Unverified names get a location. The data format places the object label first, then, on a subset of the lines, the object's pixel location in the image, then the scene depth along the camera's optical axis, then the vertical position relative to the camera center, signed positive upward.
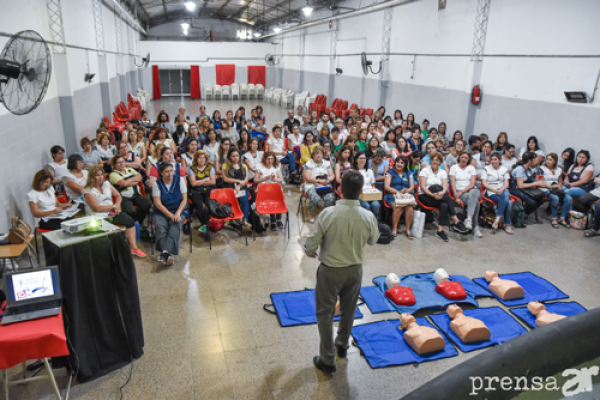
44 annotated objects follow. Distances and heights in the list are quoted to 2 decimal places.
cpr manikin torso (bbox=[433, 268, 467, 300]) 4.40 -2.02
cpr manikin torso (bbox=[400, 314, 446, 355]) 3.54 -2.05
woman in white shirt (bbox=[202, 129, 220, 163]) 7.11 -1.05
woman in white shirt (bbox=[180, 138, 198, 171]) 6.43 -1.07
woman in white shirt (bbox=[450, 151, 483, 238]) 6.37 -1.40
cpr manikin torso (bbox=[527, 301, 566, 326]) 3.98 -2.04
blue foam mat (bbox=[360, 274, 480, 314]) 4.26 -2.11
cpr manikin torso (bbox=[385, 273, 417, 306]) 4.28 -2.05
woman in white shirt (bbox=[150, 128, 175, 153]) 7.44 -0.95
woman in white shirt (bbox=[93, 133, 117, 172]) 7.12 -1.14
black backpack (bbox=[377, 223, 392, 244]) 5.87 -1.96
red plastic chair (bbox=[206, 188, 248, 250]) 5.87 -1.54
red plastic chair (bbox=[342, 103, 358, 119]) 15.86 -0.84
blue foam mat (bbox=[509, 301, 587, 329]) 4.14 -2.12
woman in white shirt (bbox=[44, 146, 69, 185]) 5.75 -1.19
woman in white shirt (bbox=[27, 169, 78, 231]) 4.75 -1.42
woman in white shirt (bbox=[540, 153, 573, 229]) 6.78 -1.46
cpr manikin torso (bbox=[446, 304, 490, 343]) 3.72 -2.05
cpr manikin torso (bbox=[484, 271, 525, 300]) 4.46 -2.02
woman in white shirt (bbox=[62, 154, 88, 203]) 5.21 -1.24
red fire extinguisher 9.45 +0.02
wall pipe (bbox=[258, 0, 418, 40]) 12.30 +2.67
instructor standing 2.99 -1.11
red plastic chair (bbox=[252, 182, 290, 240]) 6.09 -1.57
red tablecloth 2.50 -1.56
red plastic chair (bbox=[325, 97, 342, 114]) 17.39 -0.60
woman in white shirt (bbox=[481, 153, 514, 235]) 6.50 -1.39
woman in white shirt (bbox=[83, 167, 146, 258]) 4.89 -1.39
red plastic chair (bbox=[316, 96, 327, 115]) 18.30 -0.71
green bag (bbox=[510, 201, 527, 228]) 6.60 -1.82
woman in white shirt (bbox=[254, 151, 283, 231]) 6.35 -1.29
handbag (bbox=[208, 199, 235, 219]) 5.62 -1.65
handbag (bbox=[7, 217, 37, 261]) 4.38 -1.60
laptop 2.66 -1.38
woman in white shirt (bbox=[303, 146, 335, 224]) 6.38 -1.38
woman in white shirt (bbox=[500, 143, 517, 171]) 7.28 -1.06
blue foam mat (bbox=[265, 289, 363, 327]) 3.96 -2.13
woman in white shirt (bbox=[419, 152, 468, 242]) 6.24 -1.45
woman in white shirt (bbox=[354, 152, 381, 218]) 6.08 -1.26
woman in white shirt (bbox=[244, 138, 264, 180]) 6.56 -1.14
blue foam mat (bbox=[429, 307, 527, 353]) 3.75 -2.15
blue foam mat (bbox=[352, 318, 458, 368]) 3.47 -2.15
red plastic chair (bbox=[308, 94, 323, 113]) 18.78 -0.62
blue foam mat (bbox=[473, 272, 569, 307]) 4.50 -2.09
